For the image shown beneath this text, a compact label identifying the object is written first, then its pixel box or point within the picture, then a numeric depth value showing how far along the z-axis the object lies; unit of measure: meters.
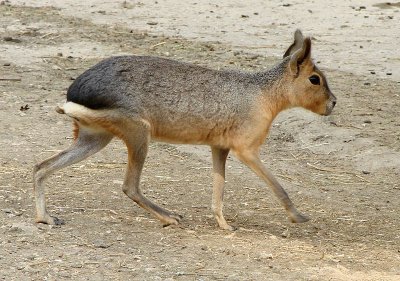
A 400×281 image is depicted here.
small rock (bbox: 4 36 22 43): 25.23
